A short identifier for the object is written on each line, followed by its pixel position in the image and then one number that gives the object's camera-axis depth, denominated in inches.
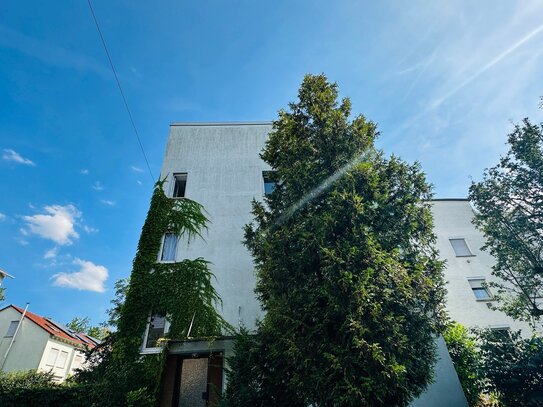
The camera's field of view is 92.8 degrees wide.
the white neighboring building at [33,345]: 905.5
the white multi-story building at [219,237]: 385.7
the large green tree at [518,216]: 433.1
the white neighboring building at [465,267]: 660.7
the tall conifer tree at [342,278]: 223.8
